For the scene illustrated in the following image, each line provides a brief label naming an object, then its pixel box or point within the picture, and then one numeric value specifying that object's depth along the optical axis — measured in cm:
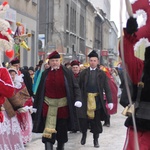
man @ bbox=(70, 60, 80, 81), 1205
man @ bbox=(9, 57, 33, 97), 1144
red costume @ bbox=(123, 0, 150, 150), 486
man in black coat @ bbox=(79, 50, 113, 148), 983
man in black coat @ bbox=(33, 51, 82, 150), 809
